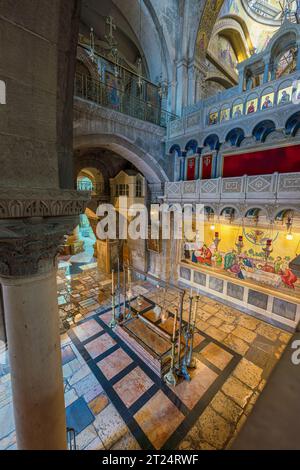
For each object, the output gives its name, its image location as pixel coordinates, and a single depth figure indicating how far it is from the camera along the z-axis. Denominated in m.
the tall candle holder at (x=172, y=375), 4.18
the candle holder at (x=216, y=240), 8.57
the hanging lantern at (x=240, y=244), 7.85
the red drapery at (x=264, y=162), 6.13
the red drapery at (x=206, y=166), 8.16
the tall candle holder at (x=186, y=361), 4.37
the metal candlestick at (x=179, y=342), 4.19
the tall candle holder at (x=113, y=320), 6.02
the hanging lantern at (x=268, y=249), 7.11
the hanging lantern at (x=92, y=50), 5.18
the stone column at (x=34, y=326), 1.71
